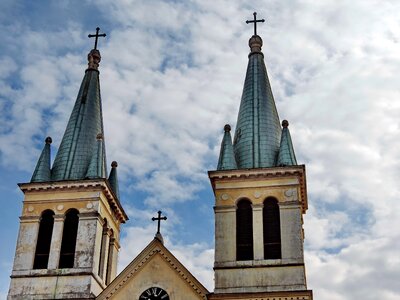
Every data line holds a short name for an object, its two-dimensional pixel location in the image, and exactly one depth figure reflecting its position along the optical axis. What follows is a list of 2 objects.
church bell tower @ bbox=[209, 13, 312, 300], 29.97
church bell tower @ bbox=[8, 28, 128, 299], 31.52
